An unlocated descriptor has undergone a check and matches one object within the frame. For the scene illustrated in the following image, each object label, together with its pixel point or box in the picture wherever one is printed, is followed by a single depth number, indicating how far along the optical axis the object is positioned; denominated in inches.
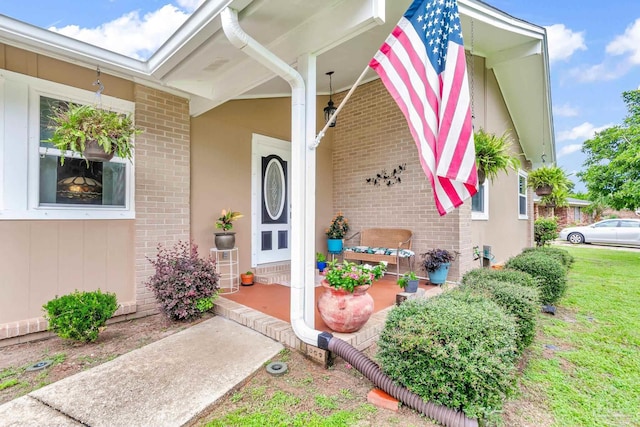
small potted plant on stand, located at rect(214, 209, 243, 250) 174.9
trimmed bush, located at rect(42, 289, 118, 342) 114.2
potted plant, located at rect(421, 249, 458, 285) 195.3
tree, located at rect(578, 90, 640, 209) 400.5
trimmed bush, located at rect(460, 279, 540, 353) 114.7
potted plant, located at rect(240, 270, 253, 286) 193.0
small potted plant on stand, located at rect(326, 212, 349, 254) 247.9
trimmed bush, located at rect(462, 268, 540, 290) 142.7
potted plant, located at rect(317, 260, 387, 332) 112.5
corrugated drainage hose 76.7
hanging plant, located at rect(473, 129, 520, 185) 175.8
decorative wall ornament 226.8
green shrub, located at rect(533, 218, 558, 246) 435.5
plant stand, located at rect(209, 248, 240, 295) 182.4
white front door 206.7
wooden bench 212.4
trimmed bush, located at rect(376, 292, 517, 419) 77.1
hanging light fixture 212.1
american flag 88.5
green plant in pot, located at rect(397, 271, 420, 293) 159.2
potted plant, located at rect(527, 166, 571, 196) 295.9
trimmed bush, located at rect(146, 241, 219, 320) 138.9
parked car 533.0
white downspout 112.3
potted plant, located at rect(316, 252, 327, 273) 227.6
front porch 117.0
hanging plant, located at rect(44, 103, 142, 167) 111.9
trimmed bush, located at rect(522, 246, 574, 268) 244.2
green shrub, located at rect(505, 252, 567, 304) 173.3
